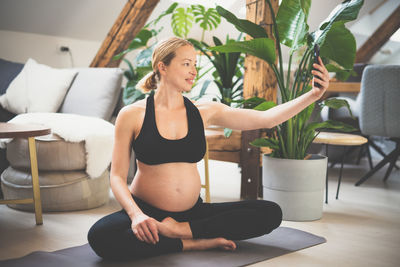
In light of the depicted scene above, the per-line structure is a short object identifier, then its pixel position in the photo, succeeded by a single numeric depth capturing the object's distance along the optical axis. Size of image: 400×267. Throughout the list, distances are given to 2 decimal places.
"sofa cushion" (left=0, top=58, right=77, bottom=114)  3.37
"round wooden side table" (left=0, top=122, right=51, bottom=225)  2.15
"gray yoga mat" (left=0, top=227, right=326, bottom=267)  1.64
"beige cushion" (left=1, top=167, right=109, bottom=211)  2.46
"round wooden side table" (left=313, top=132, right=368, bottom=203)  2.58
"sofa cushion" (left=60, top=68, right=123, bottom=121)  3.26
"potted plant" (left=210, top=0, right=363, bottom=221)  2.21
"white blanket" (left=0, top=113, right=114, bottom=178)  2.51
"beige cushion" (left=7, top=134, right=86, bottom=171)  2.47
